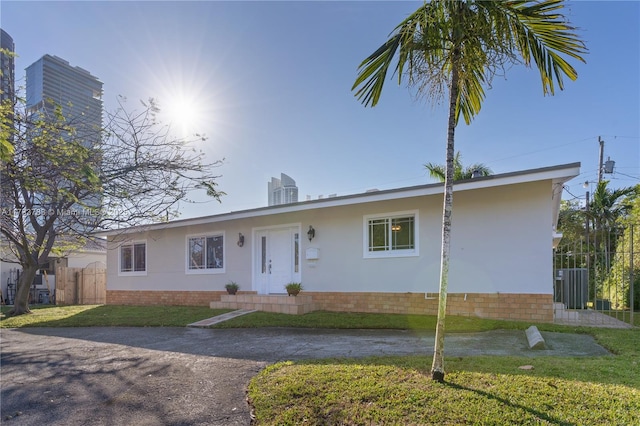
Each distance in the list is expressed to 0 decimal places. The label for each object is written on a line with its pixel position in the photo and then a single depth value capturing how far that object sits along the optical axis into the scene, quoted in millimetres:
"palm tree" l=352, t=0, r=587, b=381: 3990
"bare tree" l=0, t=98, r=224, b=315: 6305
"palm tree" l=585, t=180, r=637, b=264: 20031
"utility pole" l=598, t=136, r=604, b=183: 23219
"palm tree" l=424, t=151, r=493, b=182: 15430
